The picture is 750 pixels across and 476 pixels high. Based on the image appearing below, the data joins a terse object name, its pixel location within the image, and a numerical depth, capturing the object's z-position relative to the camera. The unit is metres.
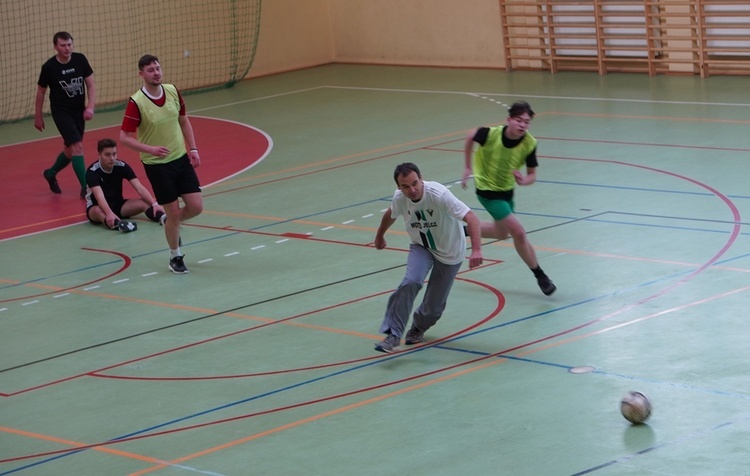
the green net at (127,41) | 23.19
